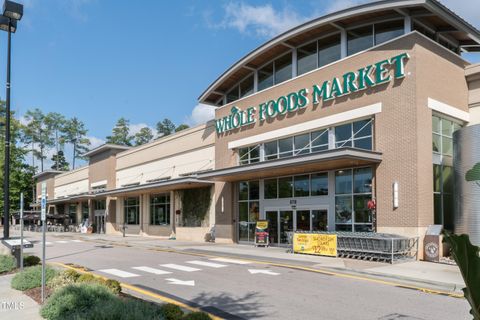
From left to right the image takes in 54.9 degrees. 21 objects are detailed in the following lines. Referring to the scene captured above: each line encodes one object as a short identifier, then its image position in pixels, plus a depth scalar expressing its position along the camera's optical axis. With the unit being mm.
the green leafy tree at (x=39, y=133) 94212
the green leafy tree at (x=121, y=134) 101750
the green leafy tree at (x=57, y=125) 97312
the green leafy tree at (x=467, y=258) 1818
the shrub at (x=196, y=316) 6852
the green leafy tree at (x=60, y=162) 100688
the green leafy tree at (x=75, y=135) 100125
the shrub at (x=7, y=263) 13556
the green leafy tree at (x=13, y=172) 35481
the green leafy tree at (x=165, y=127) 105750
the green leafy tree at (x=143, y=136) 103188
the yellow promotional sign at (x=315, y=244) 19125
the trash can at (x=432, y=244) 17031
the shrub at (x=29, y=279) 10641
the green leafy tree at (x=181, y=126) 98750
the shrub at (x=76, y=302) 7137
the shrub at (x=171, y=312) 7117
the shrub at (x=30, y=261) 14977
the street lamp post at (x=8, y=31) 14516
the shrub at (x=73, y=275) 10158
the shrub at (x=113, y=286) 9245
